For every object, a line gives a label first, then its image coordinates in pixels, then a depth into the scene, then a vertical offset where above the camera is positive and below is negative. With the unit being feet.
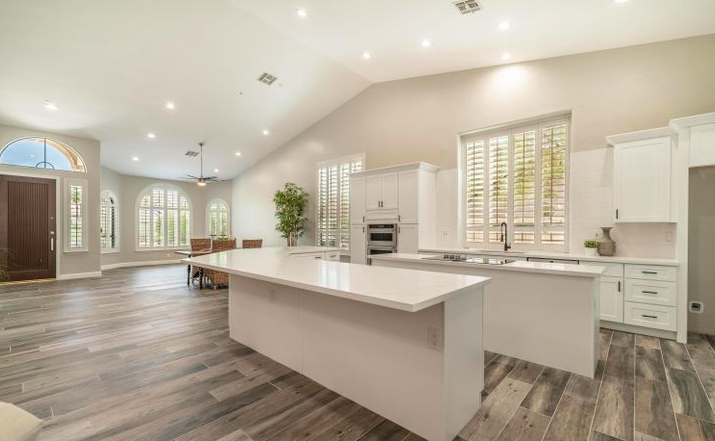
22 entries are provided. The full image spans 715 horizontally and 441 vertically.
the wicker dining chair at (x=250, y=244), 24.54 -2.12
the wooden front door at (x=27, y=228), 21.43 -0.79
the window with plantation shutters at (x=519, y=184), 14.78 +1.73
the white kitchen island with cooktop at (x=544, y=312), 8.42 -2.78
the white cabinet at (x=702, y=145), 10.68 +2.56
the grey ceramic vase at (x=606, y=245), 12.76 -1.12
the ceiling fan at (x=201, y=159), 24.35 +5.60
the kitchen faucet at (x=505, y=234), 15.67 -0.85
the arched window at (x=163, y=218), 33.65 -0.09
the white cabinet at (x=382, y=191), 18.30 +1.61
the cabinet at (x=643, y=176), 11.53 +1.64
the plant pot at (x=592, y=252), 13.24 -1.45
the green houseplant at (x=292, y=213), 25.73 +0.37
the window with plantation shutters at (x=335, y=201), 23.20 +1.28
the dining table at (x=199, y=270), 20.98 -3.69
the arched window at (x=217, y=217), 37.70 +0.04
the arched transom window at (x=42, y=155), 21.68 +4.57
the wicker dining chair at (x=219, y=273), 20.27 -3.67
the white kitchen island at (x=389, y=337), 5.79 -2.70
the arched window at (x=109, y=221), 30.27 -0.40
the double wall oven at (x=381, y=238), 18.39 -1.26
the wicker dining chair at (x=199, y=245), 22.76 -2.17
